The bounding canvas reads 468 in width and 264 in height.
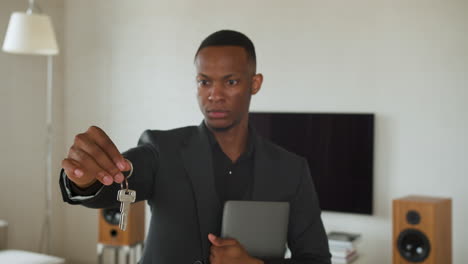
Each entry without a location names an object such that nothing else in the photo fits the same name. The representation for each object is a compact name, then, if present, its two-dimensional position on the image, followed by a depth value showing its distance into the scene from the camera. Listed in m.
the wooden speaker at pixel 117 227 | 4.70
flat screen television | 4.46
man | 1.16
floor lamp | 4.51
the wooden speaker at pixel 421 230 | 3.88
